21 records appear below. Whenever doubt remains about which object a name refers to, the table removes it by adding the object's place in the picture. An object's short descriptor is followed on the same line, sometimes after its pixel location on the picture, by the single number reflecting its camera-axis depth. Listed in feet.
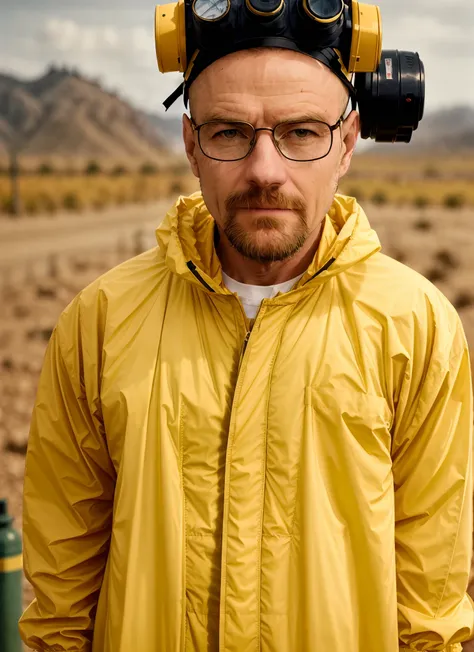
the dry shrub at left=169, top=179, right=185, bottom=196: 108.88
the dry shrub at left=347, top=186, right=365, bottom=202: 119.65
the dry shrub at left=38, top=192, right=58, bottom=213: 84.76
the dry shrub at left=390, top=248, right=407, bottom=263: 57.06
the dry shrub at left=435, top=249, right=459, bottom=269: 56.44
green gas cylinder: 11.27
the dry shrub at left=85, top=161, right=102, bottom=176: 121.68
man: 5.72
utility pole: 80.59
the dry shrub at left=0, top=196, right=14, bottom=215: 79.46
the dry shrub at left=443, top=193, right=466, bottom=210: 102.27
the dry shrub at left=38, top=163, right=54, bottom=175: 113.37
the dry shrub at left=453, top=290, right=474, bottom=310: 45.65
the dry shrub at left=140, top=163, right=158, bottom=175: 130.43
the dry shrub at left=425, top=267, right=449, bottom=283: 53.67
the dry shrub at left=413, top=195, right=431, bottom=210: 107.05
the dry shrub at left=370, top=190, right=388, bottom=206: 111.24
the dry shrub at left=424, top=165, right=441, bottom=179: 170.31
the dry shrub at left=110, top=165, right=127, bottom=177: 121.80
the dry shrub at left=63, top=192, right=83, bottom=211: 89.56
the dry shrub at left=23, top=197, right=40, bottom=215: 81.90
